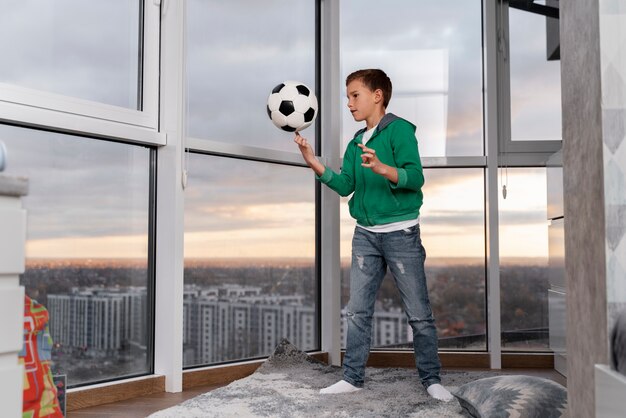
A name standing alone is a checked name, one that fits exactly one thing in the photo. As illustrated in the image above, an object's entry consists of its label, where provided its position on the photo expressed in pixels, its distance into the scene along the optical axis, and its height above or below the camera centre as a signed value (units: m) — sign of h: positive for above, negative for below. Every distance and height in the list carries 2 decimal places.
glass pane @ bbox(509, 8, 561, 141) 3.38 +0.79
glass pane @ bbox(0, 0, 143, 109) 2.22 +0.68
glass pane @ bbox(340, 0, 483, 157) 3.42 +0.86
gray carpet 2.23 -0.48
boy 2.57 +0.05
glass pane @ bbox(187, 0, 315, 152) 2.89 +0.80
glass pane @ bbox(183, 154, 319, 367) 2.85 -0.03
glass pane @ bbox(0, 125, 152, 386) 2.29 +0.02
